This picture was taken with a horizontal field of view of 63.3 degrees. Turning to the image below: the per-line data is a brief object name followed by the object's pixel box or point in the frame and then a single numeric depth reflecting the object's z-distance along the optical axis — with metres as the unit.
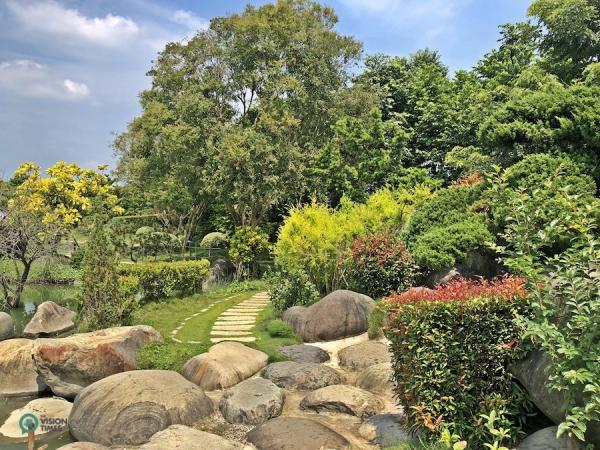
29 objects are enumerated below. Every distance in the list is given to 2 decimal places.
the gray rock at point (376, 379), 7.35
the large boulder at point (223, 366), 8.01
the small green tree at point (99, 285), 10.76
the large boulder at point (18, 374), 8.88
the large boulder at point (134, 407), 6.36
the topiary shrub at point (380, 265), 11.52
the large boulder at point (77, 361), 8.24
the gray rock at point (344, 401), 6.73
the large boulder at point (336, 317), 10.24
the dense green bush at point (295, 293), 12.36
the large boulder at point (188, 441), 5.68
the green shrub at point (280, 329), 10.61
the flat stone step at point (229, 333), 11.23
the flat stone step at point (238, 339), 10.61
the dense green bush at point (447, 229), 10.17
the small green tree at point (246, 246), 20.89
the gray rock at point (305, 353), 9.12
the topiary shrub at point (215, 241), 28.18
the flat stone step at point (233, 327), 11.73
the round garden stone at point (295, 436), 5.57
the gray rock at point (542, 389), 4.04
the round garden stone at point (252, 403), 6.71
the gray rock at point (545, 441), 4.18
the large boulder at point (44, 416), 7.21
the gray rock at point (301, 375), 7.91
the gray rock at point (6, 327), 11.87
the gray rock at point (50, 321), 12.32
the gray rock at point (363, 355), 8.63
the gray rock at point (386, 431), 5.51
